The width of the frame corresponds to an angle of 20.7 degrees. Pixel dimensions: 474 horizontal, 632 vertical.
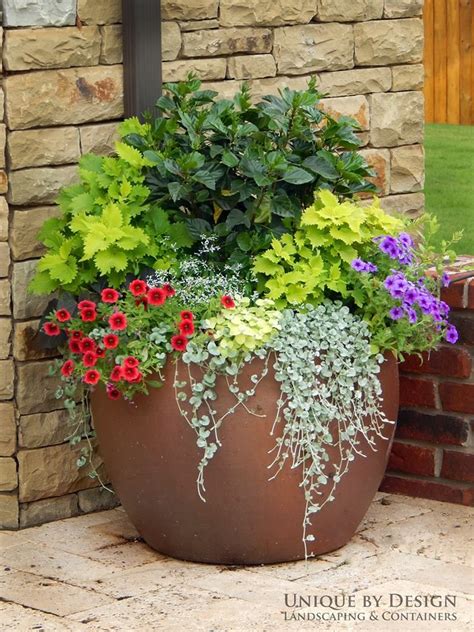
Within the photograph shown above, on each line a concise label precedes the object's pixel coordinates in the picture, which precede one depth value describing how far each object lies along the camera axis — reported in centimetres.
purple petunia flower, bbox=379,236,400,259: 364
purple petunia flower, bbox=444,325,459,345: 369
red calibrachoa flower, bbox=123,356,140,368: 339
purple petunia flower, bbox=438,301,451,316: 365
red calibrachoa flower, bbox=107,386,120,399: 349
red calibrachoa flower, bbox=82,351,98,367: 345
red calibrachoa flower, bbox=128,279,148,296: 349
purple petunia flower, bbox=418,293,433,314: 357
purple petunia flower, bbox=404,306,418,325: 355
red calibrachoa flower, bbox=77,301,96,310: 351
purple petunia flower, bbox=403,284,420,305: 356
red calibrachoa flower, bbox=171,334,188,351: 341
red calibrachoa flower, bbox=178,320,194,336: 341
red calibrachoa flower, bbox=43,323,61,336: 361
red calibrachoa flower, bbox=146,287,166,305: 346
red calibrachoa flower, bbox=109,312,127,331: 342
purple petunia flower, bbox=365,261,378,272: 358
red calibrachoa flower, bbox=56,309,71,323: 356
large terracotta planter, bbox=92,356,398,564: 345
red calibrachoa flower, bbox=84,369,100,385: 342
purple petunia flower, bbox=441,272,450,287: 380
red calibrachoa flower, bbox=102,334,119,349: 343
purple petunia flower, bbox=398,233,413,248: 372
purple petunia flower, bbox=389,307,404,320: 356
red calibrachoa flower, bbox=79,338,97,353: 348
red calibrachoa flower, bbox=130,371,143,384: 338
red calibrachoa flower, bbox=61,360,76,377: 354
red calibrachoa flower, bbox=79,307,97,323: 350
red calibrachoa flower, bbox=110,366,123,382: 338
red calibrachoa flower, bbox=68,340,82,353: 351
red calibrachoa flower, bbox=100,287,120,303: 349
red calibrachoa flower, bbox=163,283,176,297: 349
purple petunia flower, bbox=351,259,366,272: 354
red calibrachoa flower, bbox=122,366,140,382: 337
